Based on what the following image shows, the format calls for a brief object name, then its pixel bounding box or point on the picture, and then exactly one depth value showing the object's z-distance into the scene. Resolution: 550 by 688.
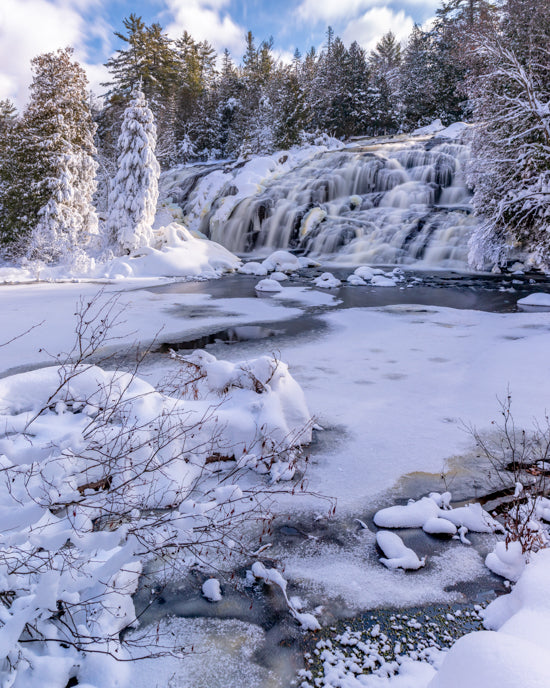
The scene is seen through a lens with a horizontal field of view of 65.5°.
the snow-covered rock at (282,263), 18.77
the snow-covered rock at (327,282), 14.94
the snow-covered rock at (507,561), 2.60
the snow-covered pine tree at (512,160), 11.73
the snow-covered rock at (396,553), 2.71
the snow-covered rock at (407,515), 3.13
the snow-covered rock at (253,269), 18.22
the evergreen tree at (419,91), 38.88
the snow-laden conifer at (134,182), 20.03
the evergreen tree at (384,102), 41.44
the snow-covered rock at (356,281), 15.20
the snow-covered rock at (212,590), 2.47
